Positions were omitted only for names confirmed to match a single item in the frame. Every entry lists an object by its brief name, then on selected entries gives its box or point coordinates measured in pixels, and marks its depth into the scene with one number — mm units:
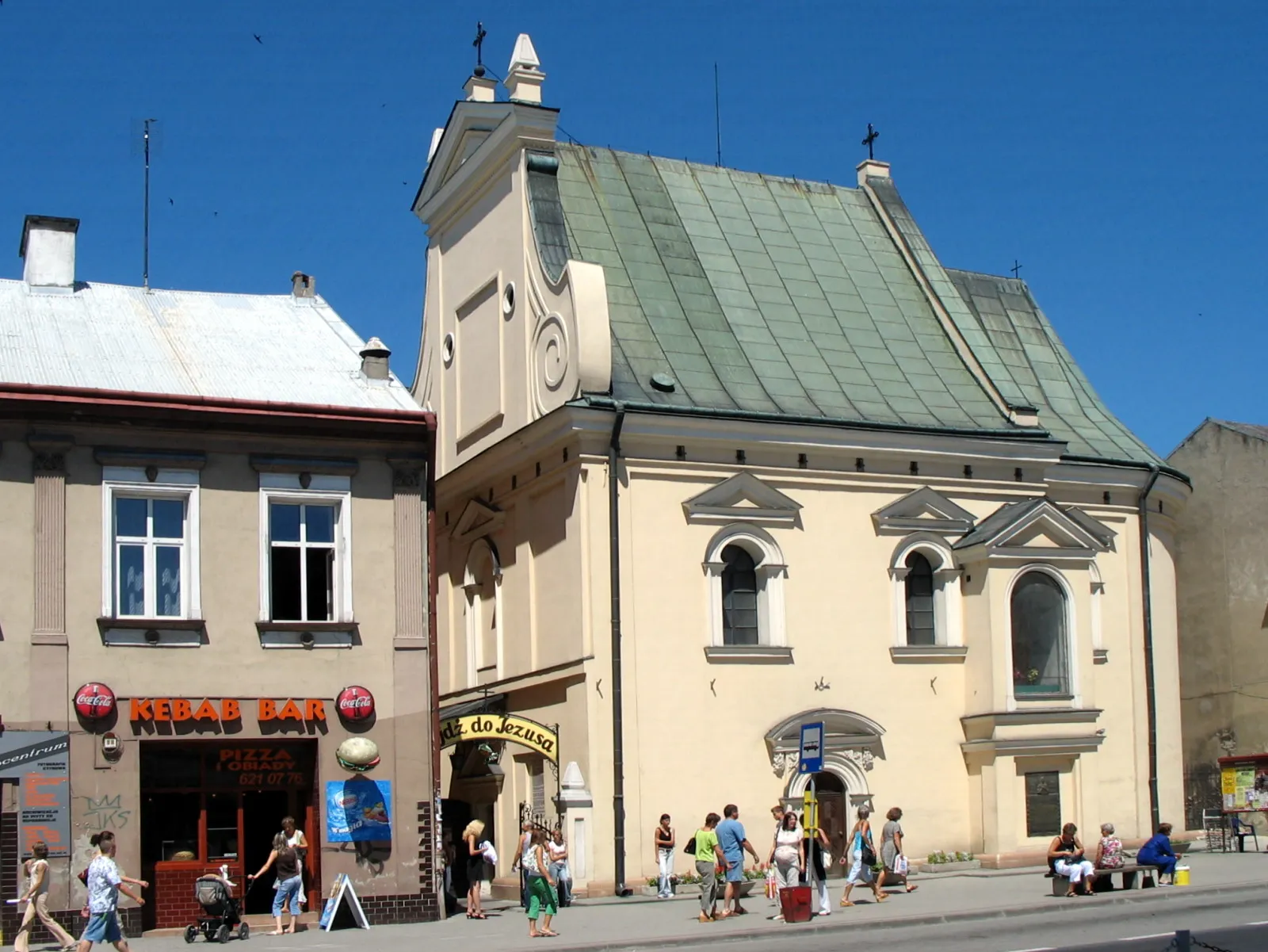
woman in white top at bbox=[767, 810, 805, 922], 23875
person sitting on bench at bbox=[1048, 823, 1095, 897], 25250
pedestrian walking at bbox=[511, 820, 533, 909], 26797
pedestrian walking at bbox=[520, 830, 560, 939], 22484
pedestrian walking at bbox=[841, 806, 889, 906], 25781
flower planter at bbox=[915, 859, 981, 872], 32062
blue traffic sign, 23938
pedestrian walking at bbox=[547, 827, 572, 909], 27656
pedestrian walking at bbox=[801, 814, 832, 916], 23906
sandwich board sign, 24453
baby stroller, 22766
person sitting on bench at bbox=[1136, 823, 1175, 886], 26203
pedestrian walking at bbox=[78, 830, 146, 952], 19797
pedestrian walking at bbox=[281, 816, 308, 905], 24234
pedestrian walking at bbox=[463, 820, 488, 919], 26000
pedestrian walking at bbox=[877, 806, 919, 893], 27188
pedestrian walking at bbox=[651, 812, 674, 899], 28922
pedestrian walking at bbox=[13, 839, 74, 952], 20797
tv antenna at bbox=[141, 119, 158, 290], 30256
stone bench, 25638
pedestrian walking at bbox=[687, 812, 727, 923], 24359
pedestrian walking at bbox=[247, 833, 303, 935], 23859
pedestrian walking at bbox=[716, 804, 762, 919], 24500
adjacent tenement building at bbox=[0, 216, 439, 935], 24172
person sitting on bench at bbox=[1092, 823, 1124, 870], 26172
